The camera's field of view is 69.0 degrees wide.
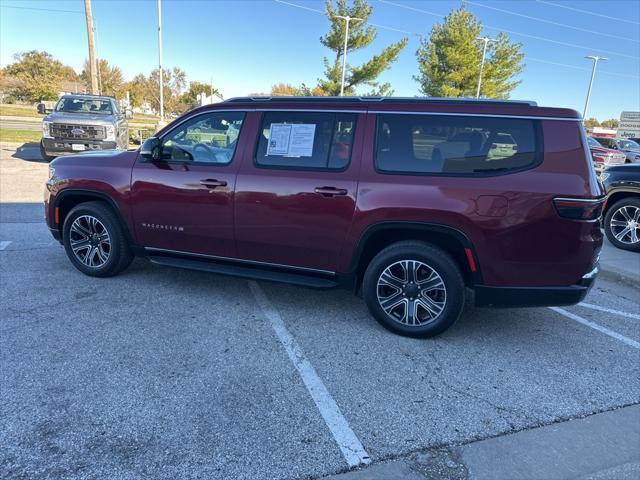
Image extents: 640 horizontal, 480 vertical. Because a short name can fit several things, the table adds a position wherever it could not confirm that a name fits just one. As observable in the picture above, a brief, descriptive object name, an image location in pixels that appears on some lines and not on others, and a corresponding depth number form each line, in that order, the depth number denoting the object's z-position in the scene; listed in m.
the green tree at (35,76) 55.12
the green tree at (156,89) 65.38
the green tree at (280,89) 66.47
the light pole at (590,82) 39.25
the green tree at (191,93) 63.81
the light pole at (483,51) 32.54
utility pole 19.38
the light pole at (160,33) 29.52
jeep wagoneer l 3.47
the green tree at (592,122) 82.72
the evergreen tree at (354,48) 33.84
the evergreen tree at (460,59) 33.28
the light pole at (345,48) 31.63
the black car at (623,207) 7.25
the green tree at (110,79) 60.05
